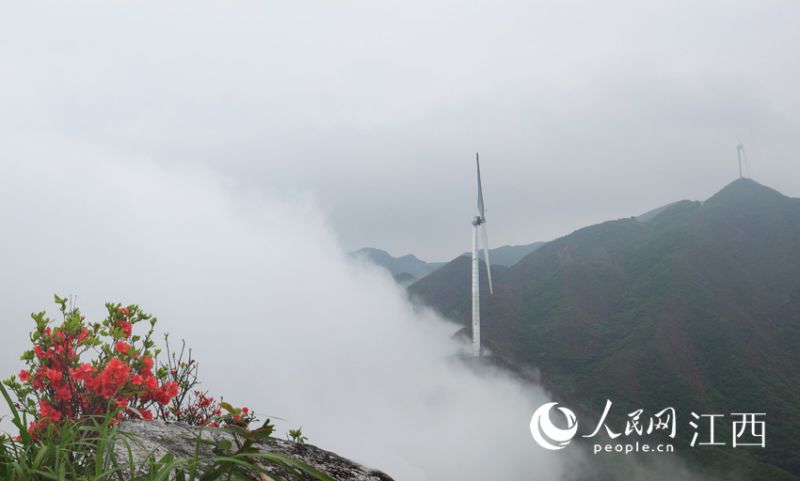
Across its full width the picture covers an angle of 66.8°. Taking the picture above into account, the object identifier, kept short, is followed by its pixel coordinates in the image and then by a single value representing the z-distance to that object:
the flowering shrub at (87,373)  6.33
